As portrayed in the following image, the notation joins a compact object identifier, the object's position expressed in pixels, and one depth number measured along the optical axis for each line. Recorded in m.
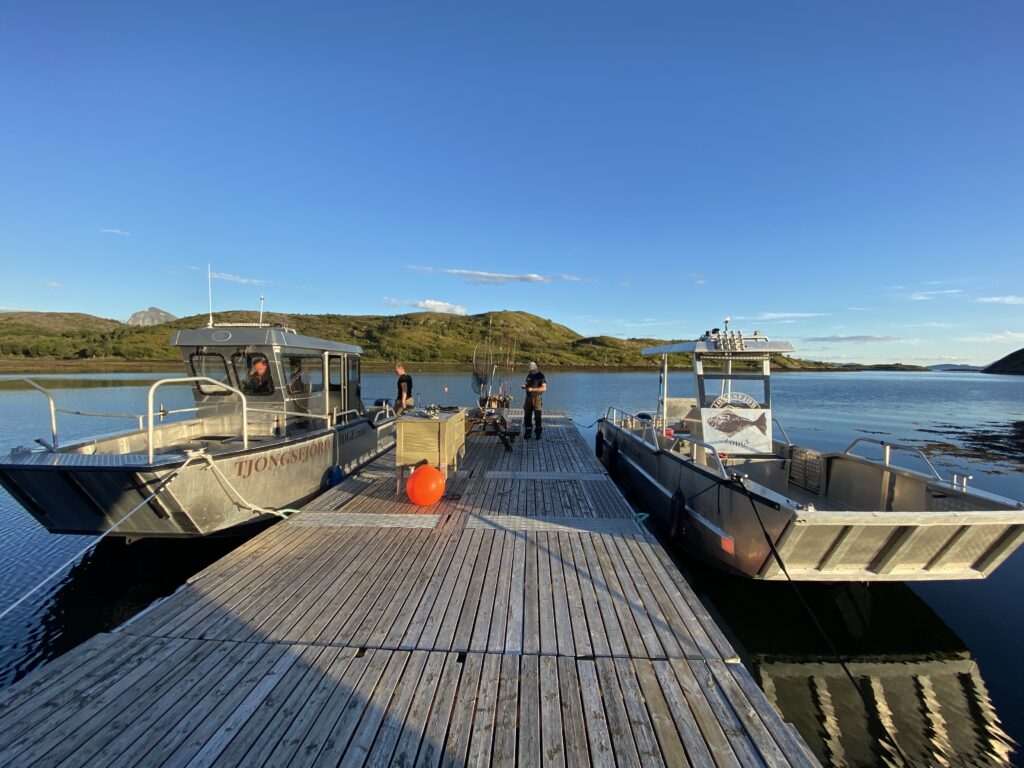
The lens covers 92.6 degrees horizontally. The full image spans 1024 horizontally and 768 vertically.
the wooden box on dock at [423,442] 7.46
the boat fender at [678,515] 7.39
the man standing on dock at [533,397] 11.89
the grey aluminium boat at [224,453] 5.88
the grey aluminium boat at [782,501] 5.00
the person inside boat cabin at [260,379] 8.76
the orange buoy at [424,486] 6.86
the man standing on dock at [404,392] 13.05
